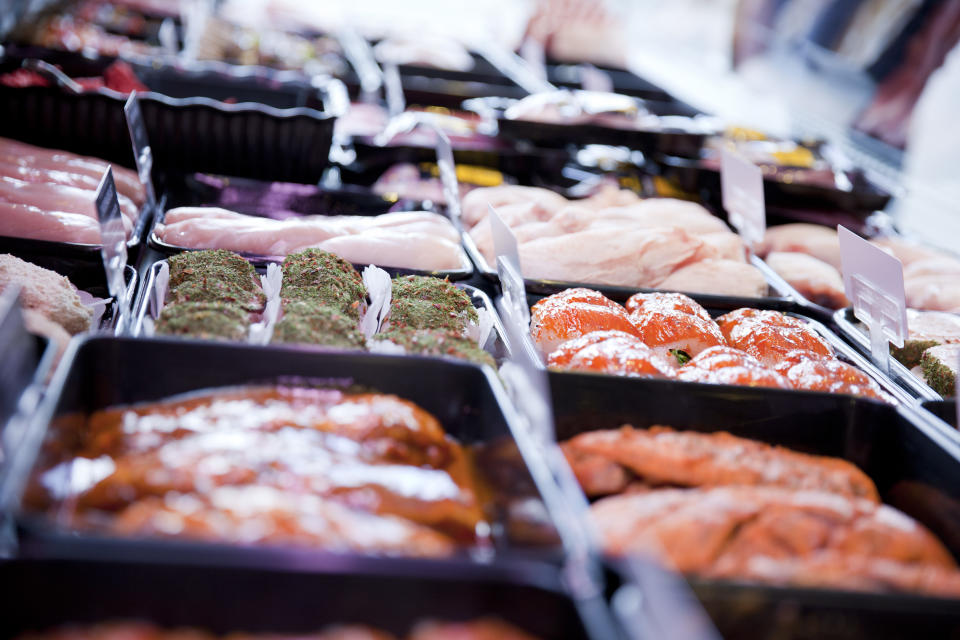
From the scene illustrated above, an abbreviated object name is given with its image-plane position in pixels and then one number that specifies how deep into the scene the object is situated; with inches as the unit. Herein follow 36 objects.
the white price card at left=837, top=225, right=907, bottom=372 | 37.8
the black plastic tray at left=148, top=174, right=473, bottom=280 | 46.5
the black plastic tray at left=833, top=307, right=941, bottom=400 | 38.0
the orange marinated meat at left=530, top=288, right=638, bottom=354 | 38.9
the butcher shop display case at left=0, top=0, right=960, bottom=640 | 27.3
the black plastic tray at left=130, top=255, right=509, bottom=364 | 35.9
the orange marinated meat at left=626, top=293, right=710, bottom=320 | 40.3
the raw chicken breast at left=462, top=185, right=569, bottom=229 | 48.5
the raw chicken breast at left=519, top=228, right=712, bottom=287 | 43.6
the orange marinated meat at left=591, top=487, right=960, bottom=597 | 30.5
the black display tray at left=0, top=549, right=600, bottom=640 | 26.1
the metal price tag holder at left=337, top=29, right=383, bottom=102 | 71.3
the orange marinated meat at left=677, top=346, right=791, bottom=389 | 35.9
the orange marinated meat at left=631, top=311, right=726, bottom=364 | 39.2
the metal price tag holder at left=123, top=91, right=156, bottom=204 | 41.6
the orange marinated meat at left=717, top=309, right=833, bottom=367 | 39.1
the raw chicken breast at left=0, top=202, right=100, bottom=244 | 39.4
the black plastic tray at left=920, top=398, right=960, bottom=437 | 36.2
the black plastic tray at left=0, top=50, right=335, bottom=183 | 47.2
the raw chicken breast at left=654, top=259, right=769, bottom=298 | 43.6
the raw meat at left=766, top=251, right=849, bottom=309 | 45.0
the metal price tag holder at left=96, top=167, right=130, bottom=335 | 34.8
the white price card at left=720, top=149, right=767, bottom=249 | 46.3
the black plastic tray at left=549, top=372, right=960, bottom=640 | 33.6
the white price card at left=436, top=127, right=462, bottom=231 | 46.6
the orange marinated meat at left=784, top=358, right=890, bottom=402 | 36.5
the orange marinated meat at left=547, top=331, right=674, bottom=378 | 36.3
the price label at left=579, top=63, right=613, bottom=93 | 81.3
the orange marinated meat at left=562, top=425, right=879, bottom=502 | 33.0
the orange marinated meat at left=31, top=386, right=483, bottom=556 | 29.4
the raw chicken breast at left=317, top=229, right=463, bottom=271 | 41.5
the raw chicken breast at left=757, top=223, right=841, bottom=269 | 49.4
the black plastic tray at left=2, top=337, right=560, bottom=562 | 30.8
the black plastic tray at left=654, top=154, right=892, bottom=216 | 53.5
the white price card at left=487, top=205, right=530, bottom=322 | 36.8
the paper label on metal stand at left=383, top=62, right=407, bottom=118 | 65.2
